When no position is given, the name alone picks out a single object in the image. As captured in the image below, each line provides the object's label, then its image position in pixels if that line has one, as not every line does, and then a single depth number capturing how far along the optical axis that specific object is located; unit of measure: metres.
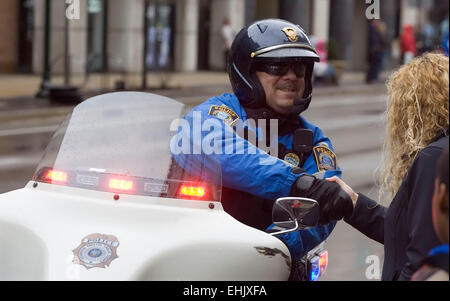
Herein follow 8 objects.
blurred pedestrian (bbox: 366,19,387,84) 33.38
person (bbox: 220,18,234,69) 35.03
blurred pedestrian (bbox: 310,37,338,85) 31.50
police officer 3.54
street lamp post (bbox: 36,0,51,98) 22.05
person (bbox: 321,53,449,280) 2.94
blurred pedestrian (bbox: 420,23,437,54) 43.41
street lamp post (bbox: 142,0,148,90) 24.67
